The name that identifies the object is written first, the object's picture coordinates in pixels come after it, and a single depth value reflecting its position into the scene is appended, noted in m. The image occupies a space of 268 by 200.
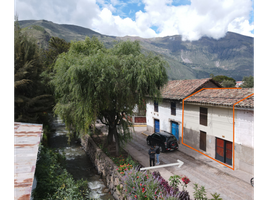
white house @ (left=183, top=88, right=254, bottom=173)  10.34
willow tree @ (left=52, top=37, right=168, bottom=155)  9.88
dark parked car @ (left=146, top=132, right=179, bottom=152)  14.42
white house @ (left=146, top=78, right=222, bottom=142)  16.45
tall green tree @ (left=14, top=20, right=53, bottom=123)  14.09
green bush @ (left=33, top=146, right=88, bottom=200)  6.43
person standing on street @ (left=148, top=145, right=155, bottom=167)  11.19
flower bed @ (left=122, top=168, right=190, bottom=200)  6.56
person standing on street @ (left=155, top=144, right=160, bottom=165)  11.72
